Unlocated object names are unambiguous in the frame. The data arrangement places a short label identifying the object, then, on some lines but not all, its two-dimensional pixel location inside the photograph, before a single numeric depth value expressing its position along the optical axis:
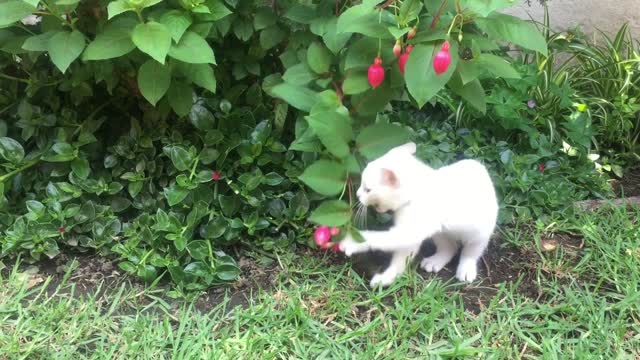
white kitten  1.71
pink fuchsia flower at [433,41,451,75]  1.47
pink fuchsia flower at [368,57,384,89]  1.66
